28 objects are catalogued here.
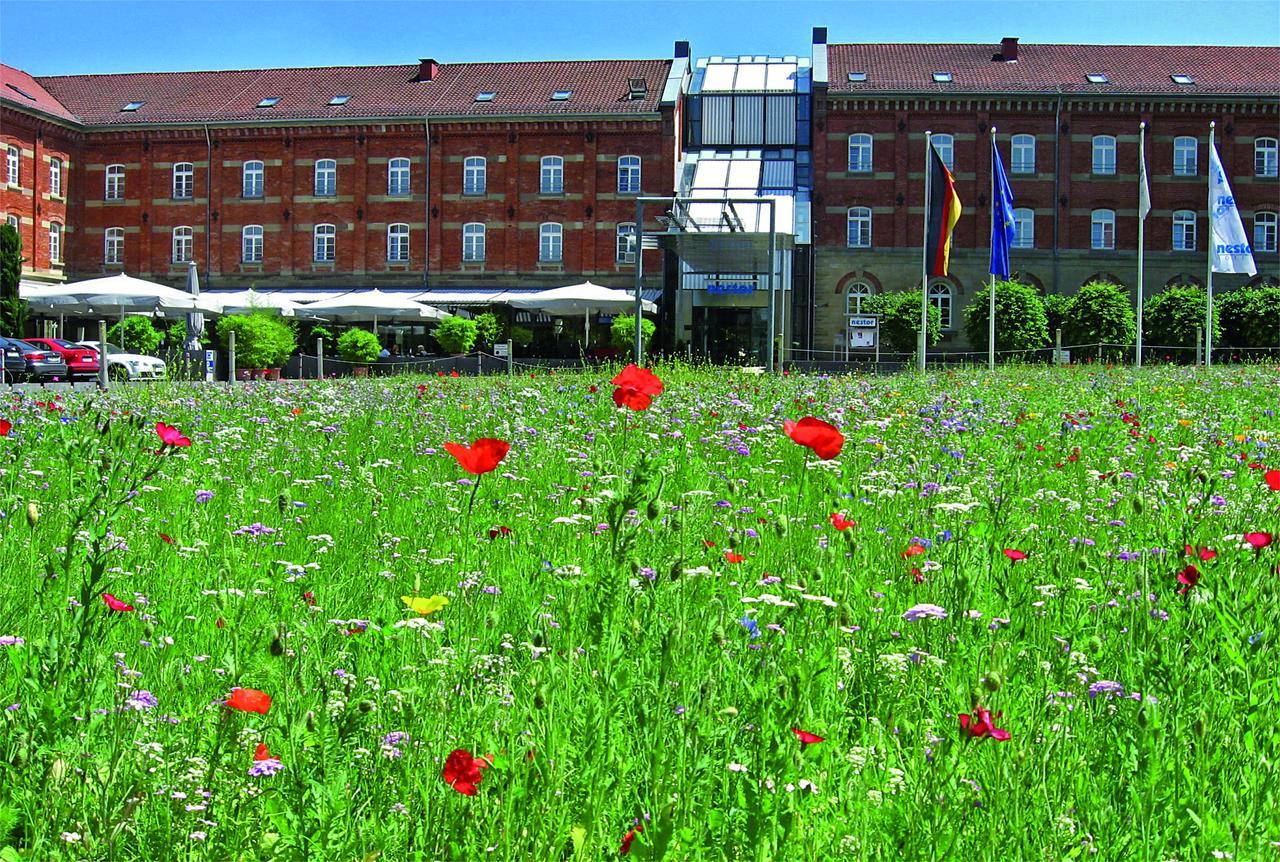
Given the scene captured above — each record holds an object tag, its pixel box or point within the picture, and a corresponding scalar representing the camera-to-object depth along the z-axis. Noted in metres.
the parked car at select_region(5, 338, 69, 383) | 29.80
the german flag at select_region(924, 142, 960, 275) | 26.25
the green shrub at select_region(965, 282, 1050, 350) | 36.12
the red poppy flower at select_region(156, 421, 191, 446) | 2.79
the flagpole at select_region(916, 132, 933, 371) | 26.36
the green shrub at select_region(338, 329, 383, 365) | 32.28
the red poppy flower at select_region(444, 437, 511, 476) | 2.61
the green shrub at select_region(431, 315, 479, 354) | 35.09
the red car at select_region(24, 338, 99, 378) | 31.27
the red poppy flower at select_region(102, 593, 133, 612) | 2.13
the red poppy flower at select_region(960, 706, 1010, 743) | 1.64
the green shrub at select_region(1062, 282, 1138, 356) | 35.72
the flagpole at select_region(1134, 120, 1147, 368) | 28.14
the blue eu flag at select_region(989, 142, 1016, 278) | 26.97
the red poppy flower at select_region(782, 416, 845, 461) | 2.80
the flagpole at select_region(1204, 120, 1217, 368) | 26.97
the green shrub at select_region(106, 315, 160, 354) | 35.38
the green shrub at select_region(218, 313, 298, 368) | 29.12
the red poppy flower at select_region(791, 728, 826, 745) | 1.64
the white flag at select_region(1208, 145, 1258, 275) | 26.94
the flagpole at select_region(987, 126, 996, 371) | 26.49
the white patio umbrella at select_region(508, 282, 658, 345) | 35.28
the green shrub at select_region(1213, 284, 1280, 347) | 36.72
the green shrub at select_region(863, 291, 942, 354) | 37.69
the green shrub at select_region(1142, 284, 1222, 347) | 35.94
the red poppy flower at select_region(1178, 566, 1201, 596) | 2.59
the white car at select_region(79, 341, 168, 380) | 29.65
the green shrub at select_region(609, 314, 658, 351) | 35.72
